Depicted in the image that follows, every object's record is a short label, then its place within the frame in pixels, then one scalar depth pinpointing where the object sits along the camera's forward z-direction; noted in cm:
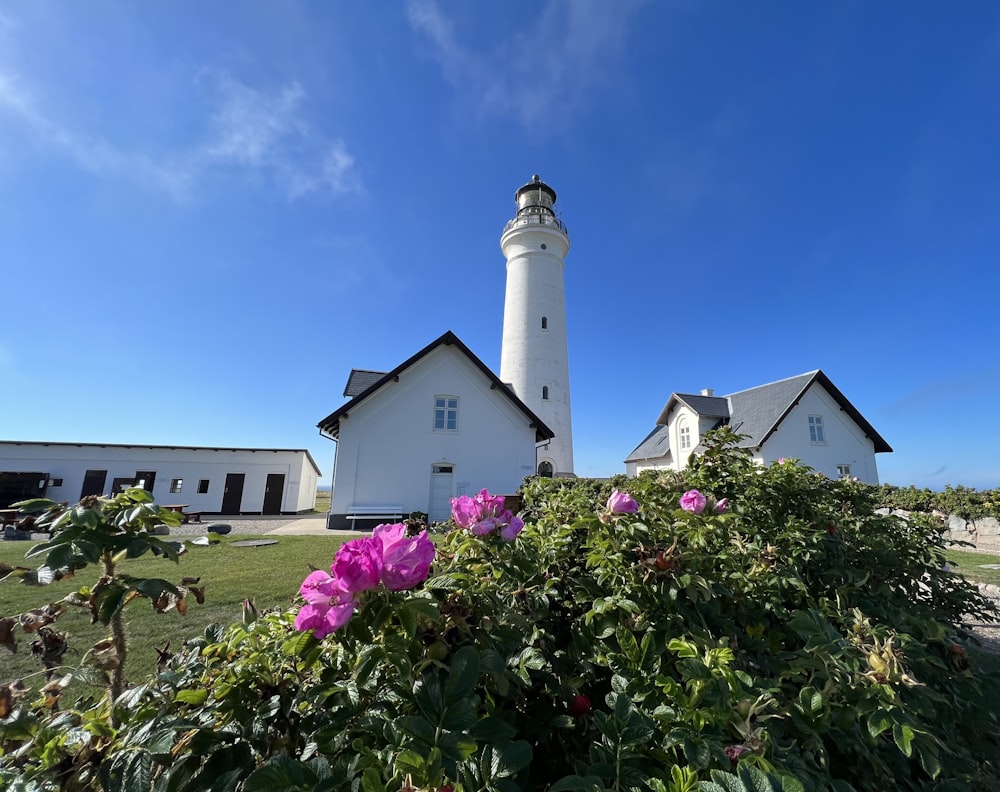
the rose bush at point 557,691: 92
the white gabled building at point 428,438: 1460
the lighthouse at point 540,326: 2098
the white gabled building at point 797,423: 1895
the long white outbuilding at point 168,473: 1906
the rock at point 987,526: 1209
